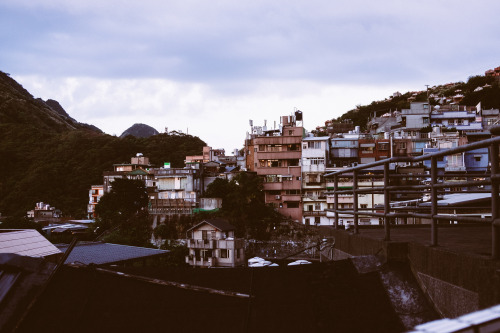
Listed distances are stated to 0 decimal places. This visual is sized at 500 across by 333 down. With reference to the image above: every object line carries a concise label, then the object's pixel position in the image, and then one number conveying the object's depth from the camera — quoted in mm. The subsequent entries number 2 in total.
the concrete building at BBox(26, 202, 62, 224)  60316
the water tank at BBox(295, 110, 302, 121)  52125
